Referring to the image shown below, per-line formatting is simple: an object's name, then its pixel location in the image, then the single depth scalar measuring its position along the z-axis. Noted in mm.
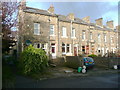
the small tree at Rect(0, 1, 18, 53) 8561
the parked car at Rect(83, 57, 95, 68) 14561
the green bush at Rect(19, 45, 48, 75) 10212
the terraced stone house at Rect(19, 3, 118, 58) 18156
